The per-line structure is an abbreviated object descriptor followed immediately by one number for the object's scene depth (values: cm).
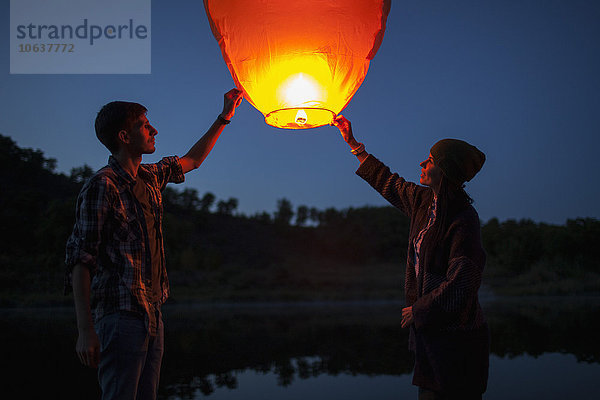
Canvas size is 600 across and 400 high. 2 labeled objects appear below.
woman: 139
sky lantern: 138
